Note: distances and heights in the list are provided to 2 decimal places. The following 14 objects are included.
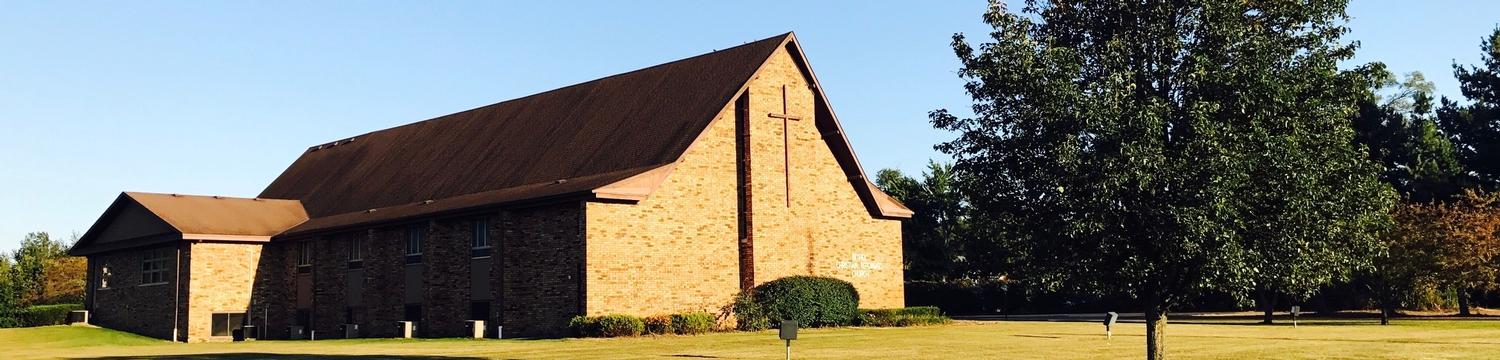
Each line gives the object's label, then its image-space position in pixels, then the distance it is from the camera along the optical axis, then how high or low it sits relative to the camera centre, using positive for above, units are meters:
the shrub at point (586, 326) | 37.34 -0.89
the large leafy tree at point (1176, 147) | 19.86 +2.11
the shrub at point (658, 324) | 37.78 -0.86
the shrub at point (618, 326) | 36.91 -0.88
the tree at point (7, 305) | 58.62 -0.27
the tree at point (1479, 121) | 64.75 +8.03
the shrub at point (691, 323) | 38.09 -0.85
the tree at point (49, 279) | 77.31 +1.12
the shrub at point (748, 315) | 41.00 -0.68
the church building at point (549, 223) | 39.56 +2.30
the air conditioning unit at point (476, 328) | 40.25 -0.99
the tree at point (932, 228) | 75.19 +3.50
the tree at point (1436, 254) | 47.16 +1.13
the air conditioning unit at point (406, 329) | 42.66 -1.08
